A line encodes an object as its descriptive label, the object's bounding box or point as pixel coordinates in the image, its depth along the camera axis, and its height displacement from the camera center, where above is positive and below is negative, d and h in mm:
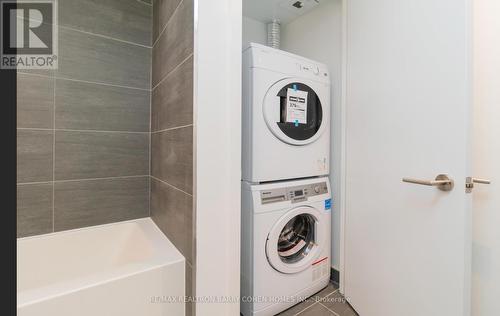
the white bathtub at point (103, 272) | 830 -540
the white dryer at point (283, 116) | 1313 +249
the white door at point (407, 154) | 881 +11
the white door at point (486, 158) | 988 -4
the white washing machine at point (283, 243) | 1303 -561
